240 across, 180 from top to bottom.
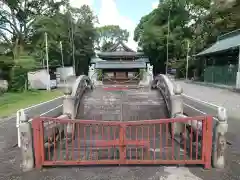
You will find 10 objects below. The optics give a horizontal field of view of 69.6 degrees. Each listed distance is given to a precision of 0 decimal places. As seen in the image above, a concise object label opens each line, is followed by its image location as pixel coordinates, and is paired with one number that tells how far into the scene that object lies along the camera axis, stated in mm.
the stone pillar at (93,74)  16259
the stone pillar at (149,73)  16606
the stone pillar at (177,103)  5684
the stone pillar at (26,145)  3623
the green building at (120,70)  14151
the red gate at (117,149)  3638
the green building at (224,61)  15756
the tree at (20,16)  22173
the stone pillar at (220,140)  3644
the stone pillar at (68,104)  5734
